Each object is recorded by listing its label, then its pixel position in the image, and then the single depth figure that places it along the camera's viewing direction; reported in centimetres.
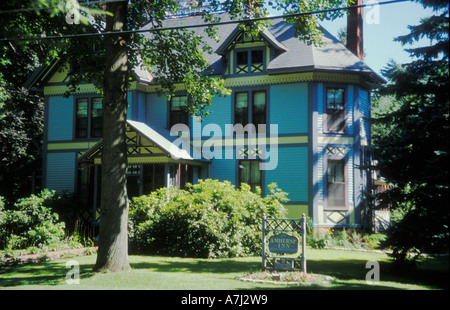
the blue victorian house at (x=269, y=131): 2039
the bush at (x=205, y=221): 1513
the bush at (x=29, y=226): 1692
